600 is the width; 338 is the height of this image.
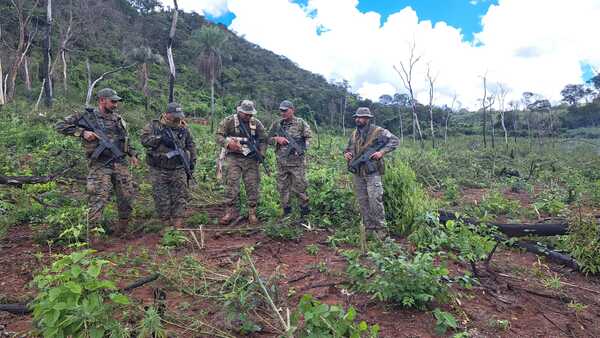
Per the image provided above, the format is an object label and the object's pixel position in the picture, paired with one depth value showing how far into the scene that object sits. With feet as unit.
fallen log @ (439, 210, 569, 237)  16.49
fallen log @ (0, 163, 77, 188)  11.38
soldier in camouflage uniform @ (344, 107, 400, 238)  17.58
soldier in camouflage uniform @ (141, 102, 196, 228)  17.01
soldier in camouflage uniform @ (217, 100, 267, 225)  18.95
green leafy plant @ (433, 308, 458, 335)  8.95
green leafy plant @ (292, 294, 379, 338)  6.88
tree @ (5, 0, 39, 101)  52.43
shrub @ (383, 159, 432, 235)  17.67
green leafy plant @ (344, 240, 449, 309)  10.03
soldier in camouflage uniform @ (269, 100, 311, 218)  19.70
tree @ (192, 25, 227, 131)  102.83
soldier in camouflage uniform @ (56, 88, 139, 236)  15.28
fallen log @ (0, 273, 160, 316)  9.38
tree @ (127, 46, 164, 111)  82.60
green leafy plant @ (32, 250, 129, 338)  6.70
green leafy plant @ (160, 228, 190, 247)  15.00
